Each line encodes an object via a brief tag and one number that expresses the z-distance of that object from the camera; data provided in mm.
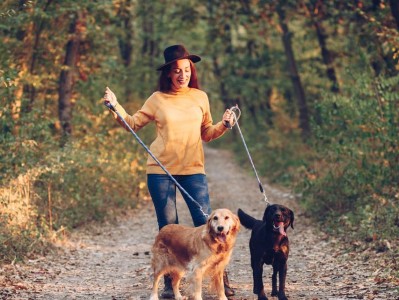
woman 6930
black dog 6766
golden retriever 6117
